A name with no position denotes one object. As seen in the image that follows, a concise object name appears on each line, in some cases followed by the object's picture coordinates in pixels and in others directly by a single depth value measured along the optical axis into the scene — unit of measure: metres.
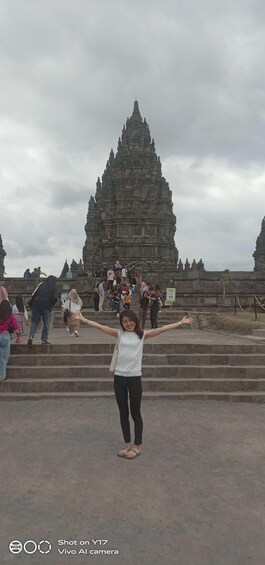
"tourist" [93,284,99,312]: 18.91
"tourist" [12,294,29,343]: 10.66
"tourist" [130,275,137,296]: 21.81
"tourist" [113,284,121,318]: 17.62
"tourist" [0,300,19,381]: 6.44
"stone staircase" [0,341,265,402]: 6.72
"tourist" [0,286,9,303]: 7.02
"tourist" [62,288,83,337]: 10.35
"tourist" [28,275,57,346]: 7.96
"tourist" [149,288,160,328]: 13.16
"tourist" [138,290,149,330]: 12.98
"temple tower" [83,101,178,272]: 46.81
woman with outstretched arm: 4.15
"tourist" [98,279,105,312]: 18.66
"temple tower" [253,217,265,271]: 50.12
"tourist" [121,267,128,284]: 21.92
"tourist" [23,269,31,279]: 31.16
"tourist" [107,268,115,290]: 20.37
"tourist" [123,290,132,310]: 15.05
